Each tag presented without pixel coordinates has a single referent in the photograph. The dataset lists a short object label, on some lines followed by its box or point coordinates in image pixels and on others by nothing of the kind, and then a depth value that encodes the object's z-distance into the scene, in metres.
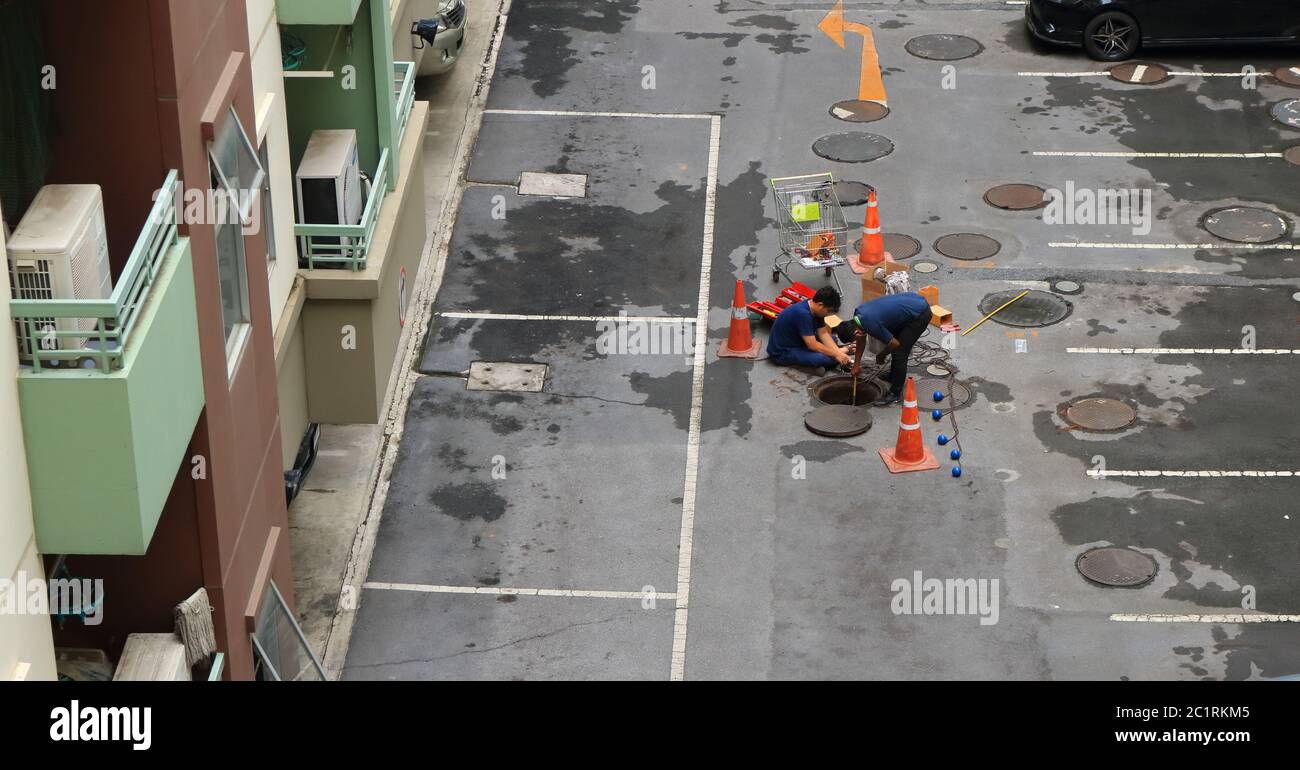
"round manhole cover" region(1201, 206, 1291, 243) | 22.39
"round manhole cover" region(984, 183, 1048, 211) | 23.23
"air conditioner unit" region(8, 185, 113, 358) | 8.54
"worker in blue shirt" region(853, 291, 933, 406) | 18.66
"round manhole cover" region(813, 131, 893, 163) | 24.58
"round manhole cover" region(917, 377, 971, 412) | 19.02
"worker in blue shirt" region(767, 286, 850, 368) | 19.28
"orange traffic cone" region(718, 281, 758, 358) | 19.98
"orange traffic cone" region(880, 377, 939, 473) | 17.81
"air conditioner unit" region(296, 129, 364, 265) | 14.87
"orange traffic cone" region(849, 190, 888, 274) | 21.69
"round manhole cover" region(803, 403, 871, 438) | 18.53
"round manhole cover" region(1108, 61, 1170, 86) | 26.44
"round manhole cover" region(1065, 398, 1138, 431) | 18.61
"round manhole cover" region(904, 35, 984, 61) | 27.46
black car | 26.50
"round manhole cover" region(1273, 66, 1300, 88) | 26.33
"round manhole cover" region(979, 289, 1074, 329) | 20.64
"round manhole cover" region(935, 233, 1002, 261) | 22.03
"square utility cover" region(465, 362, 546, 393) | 19.56
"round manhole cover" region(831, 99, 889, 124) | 25.70
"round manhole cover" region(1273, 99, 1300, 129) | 25.28
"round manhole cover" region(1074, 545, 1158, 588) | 16.27
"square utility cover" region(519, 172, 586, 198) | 23.81
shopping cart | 21.39
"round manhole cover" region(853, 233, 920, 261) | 22.05
